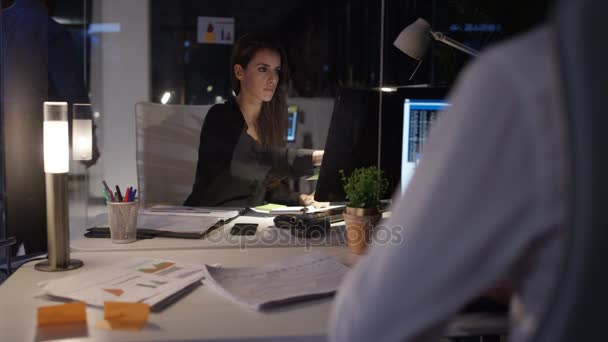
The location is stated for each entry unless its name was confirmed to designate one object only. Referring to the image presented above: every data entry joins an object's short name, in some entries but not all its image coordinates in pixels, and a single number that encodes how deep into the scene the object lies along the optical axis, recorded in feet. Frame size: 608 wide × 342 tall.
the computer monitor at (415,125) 5.17
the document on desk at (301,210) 6.14
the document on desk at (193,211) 6.21
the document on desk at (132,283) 3.46
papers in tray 5.33
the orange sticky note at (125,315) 3.10
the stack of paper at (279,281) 3.47
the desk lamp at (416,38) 5.87
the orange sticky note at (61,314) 3.10
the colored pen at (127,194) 5.00
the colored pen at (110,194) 4.98
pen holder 4.99
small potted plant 4.58
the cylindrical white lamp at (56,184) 4.20
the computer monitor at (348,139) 5.89
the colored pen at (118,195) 5.04
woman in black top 7.41
